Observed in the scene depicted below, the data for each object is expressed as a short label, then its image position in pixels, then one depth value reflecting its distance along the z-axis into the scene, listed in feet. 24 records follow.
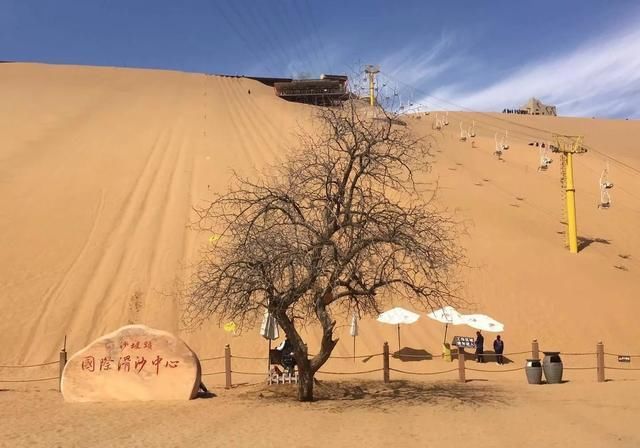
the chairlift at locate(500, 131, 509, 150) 157.99
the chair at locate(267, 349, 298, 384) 51.57
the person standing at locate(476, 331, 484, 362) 67.05
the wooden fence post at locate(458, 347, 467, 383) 54.80
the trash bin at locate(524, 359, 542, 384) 53.93
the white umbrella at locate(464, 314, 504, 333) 65.21
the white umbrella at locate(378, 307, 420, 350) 65.05
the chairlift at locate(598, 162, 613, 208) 119.34
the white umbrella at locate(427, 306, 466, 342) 63.83
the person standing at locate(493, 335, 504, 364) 66.64
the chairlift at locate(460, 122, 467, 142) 173.72
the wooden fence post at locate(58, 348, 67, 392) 51.26
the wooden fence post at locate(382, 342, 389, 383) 53.62
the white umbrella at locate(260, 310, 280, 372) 53.57
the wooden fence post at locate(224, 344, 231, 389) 52.42
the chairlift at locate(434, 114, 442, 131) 196.08
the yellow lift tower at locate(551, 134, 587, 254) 92.89
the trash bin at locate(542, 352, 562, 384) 53.98
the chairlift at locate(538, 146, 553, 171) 134.31
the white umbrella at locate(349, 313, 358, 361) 63.82
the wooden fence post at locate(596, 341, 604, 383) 53.42
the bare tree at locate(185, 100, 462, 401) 41.52
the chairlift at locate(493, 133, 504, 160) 155.57
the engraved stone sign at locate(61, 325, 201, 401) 44.32
